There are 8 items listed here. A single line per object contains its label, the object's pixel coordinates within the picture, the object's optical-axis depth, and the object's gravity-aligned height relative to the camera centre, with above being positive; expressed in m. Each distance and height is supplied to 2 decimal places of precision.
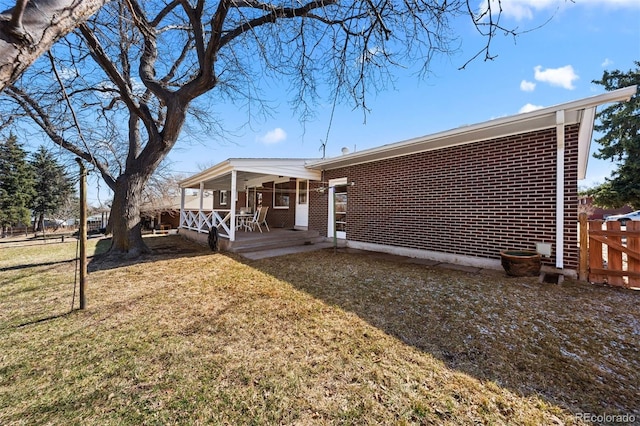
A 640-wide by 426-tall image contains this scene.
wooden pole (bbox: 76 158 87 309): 3.33 -0.24
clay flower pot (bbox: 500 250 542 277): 4.79 -0.89
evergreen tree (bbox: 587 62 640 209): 10.22 +3.04
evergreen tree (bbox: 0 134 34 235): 23.88 +1.61
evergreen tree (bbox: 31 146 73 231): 26.61 +1.07
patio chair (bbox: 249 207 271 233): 9.89 -0.10
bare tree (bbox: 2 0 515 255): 3.26 +2.43
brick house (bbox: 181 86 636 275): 4.80 +0.70
